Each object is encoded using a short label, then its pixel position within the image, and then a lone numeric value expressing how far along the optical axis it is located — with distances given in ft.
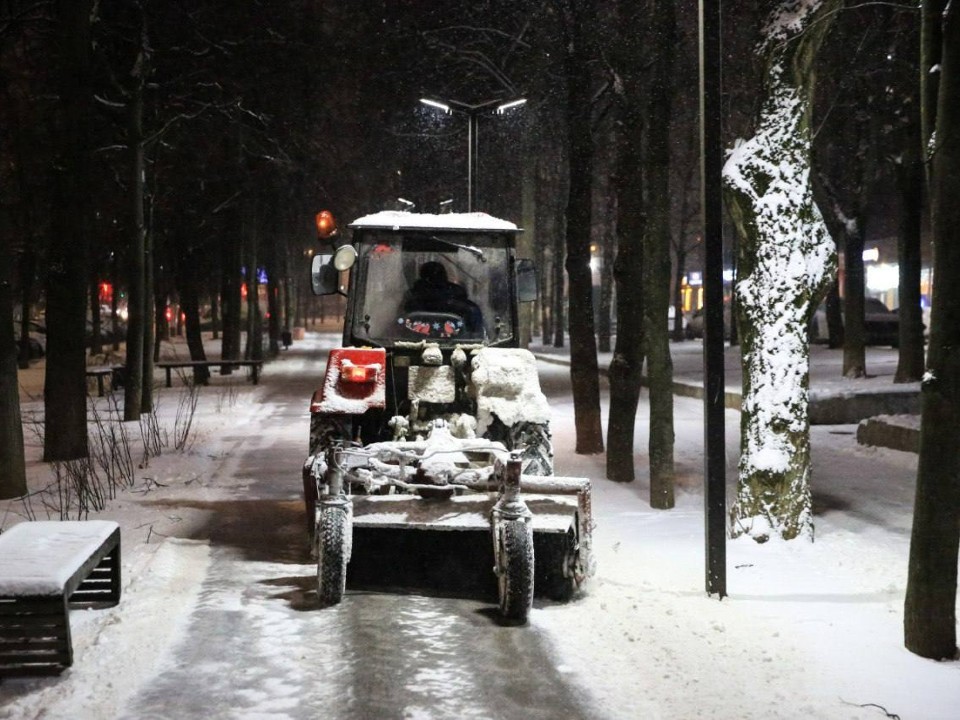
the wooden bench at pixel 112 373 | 82.02
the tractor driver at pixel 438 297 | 31.78
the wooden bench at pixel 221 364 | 90.33
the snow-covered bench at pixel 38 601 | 18.12
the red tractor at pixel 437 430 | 23.30
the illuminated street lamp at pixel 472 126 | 55.57
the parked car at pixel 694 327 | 156.21
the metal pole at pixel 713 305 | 24.29
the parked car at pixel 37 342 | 138.31
